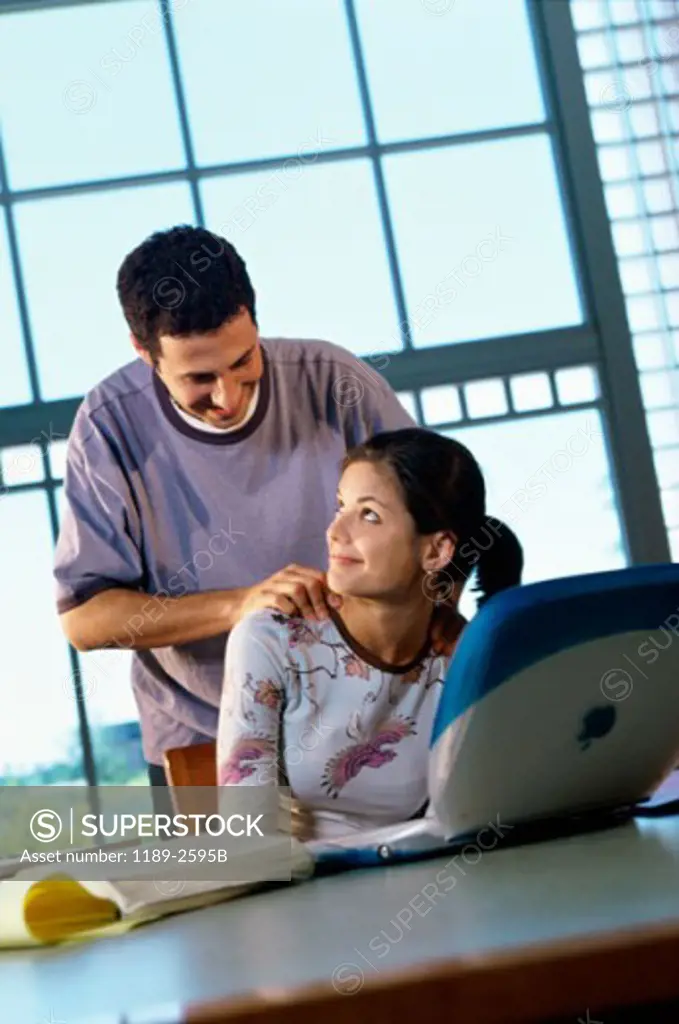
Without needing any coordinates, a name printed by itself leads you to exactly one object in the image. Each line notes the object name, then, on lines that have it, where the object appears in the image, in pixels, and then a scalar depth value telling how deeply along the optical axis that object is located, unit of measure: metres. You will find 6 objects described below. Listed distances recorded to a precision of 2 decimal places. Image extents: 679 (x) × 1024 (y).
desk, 0.73
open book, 1.45
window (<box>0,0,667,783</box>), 4.28
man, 3.53
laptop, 1.75
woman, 2.80
